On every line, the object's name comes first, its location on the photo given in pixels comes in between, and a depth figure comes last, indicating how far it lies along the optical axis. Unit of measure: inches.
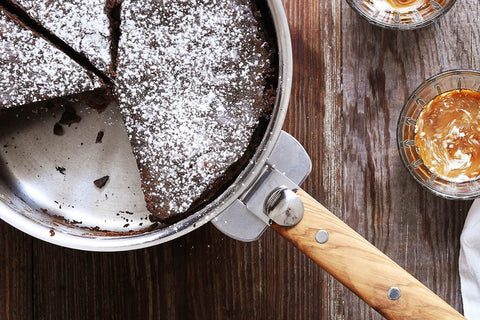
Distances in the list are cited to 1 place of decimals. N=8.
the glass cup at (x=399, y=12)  29.2
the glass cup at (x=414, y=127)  29.3
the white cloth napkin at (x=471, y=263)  29.8
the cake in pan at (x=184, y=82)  28.2
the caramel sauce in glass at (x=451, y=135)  29.5
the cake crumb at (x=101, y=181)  30.3
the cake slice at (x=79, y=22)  28.6
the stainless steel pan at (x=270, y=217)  27.3
